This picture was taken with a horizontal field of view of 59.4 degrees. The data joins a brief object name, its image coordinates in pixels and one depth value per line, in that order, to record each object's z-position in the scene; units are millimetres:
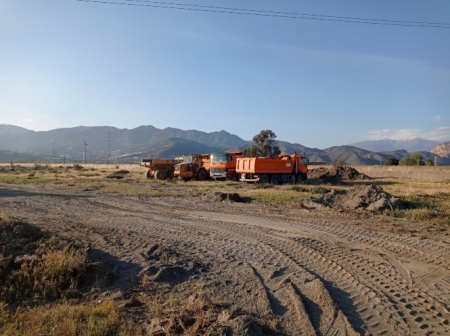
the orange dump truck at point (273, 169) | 31031
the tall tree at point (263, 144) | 74375
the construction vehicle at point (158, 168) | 36438
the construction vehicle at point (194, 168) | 35438
